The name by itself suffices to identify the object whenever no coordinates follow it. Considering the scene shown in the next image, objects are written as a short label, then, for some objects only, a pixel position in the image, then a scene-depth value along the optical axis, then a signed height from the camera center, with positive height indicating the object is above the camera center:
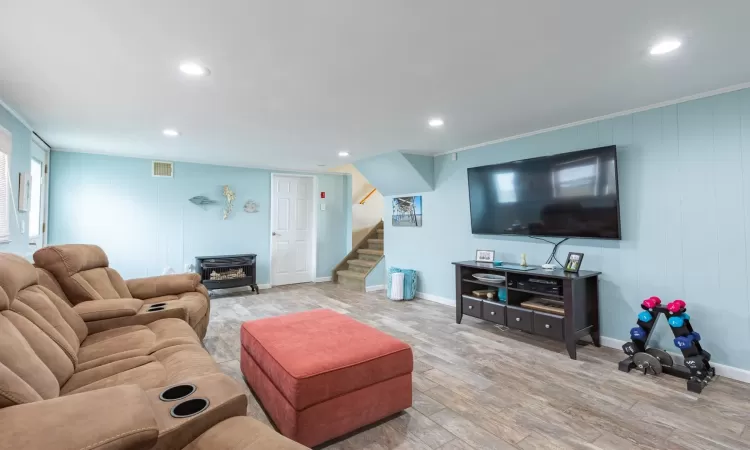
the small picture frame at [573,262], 3.29 -0.27
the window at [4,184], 2.82 +0.42
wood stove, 5.30 -0.56
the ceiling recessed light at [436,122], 3.36 +1.10
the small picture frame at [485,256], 4.13 -0.26
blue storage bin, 5.27 -0.75
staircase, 6.18 -0.52
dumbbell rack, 2.46 -0.92
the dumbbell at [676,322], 2.56 -0.64
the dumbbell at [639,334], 2.77 -0.79
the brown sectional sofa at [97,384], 0.91 -0.53
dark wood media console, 3.04 -0.68
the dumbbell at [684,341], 2.51 -0.78
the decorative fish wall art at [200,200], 5.60 +0.55
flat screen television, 3.15 +0.38
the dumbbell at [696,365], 2.45 -0.92
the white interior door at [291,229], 6.43 +0.10
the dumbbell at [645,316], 2.74 -0.65
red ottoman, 1.74 -0.76
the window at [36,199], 4.23 +0.44
